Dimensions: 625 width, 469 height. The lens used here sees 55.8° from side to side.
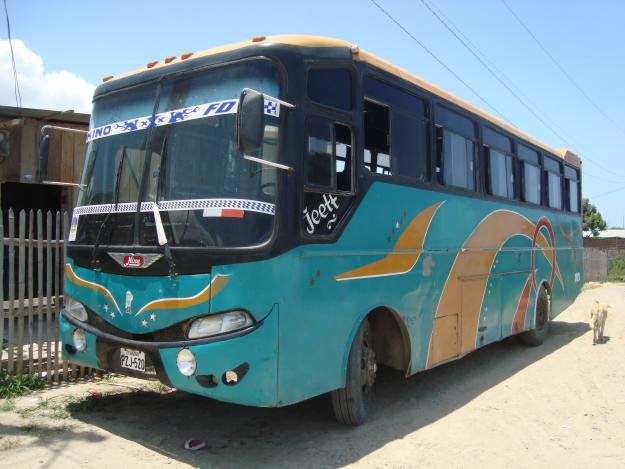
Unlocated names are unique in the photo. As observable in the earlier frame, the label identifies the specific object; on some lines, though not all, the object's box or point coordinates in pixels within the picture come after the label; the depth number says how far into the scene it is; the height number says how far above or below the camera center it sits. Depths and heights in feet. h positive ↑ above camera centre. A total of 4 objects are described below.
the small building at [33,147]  36.32 +7.00
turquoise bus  14.24 +0.87
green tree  165.17 +11.07
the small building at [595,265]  99.04 -1.13
